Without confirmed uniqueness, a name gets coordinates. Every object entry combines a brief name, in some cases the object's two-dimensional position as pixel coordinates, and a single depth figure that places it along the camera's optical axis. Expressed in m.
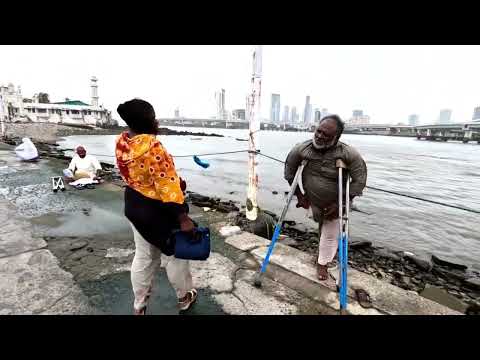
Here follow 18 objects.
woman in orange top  1.98
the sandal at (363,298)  2.79
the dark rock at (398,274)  5.06
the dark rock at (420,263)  5.76
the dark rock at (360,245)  6.59
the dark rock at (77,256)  3.59
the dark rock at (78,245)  3.88
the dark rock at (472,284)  5.06
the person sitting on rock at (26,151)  11.18
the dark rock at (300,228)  7.73
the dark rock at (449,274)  5.41
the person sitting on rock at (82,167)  7.62
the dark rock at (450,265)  6.25
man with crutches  2.89
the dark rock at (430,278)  5.22
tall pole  4.98
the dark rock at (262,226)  5.30
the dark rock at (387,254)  6.32
